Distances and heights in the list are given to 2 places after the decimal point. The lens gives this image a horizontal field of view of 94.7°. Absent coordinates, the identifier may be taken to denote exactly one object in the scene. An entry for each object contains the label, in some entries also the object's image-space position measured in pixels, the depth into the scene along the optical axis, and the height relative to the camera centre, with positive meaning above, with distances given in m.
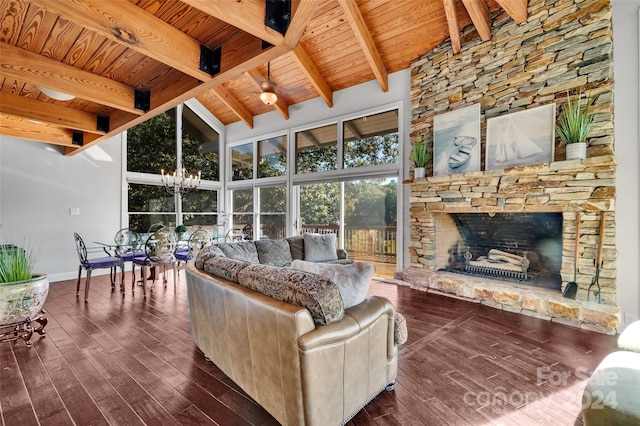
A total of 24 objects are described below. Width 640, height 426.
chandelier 6.82 +0.75
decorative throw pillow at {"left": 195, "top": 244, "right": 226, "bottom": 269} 2.48 -0.37
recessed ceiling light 2.78 +1.17
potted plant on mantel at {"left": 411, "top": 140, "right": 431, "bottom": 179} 4.67 +0.88
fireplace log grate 4.06 -0.87
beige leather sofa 1.48 -0.80
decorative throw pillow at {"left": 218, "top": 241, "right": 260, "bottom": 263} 3.59 -0.48
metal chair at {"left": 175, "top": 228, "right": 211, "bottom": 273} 5.36 -0.62
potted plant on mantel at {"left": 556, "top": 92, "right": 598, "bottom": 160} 3.20 +0.93
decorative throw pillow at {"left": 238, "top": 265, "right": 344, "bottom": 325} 1.57 -0.43
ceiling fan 4.56 +1.89
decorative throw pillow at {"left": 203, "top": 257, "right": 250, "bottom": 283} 2.04 -0.40
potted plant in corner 2.62 -0.74
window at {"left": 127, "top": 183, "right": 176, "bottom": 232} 6.45 +0.16
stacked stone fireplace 3.18 +0.38
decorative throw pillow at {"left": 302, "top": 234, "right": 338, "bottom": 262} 4.80 -0.57
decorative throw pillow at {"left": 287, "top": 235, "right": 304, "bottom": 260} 4.75 -0.56
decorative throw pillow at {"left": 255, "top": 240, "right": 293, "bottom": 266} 4.24 -0.58
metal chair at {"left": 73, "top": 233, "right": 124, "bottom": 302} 4.21 -0.71
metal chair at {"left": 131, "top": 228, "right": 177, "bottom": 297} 4.52 -0.62
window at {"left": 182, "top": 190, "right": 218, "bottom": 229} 7.42 +0.14
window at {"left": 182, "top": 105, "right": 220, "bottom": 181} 7.47 +1.78
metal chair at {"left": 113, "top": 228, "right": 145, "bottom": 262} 4.68 -0.55
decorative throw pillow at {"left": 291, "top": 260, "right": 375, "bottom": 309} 1.84 -0.40
